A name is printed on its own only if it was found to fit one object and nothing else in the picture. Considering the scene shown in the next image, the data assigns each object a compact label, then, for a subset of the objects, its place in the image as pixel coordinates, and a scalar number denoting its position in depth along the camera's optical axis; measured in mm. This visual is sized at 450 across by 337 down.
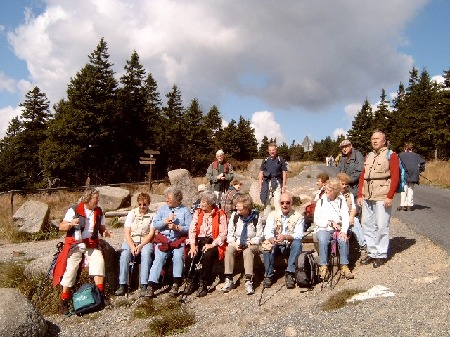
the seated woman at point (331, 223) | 6152
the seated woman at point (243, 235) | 6586
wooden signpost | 18766
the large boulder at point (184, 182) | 16406
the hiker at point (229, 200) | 8412
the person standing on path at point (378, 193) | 6117
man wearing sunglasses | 6352
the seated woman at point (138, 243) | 6753
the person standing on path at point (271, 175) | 9109
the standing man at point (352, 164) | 7398
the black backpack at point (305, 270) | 6055
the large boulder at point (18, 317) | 4840
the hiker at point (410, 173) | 11117
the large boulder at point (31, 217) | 12461
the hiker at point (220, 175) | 9625
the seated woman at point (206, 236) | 6672
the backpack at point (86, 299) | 6078
